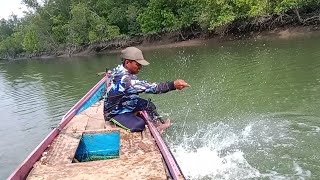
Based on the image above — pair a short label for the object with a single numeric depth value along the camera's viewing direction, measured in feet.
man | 11.41
